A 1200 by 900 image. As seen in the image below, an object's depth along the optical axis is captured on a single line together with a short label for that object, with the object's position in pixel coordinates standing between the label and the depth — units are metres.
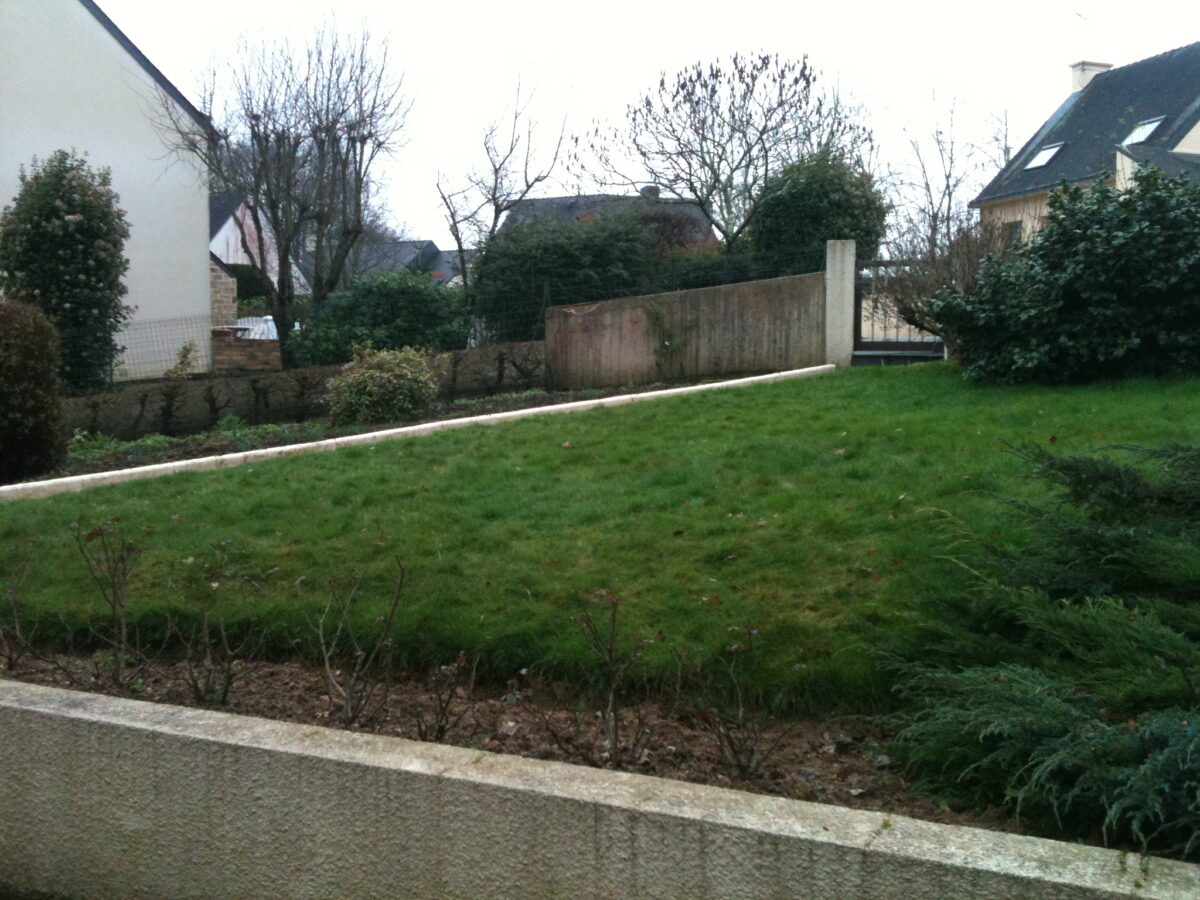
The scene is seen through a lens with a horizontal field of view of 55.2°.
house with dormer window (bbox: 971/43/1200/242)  23.69
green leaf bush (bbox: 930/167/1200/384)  8.95
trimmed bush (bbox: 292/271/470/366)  18.30
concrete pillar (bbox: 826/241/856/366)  13.12
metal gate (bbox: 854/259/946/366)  13.02
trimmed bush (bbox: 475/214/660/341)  17.48
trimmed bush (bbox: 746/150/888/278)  17.30
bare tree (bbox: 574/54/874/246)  21.78
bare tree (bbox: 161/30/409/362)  20.47
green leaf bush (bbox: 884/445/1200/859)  2.96
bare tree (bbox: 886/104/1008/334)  12.13
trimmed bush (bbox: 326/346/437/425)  12.34
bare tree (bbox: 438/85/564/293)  23.42
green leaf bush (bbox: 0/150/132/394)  17.22
